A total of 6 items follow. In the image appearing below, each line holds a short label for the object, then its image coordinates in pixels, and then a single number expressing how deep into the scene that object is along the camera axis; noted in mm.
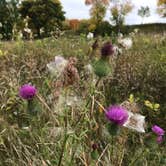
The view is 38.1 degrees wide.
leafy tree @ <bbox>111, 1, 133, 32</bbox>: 18766
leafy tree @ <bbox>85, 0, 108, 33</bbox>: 21176
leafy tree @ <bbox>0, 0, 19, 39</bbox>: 16086
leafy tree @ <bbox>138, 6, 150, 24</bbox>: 20698
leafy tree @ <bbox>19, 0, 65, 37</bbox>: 20315
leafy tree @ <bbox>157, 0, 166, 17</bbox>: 22855
